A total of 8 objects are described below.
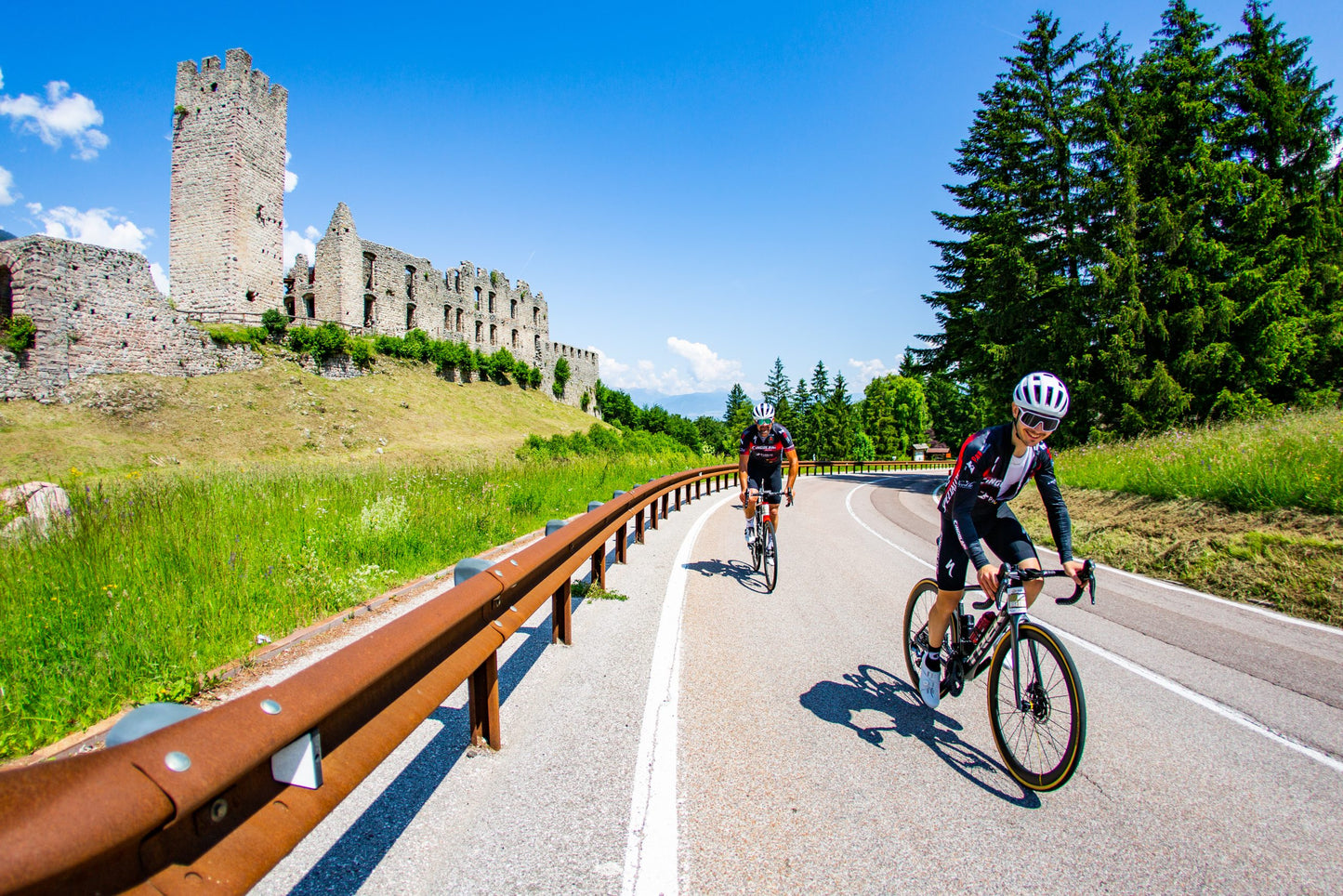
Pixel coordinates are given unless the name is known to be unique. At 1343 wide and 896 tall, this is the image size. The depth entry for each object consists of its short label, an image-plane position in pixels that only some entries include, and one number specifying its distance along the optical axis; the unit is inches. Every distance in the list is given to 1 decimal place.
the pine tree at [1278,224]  768.9
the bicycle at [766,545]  296.0
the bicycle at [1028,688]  123.4
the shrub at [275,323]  1503.4
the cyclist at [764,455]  338.3
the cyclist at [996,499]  141.6
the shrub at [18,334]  976.3
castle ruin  1035.9
